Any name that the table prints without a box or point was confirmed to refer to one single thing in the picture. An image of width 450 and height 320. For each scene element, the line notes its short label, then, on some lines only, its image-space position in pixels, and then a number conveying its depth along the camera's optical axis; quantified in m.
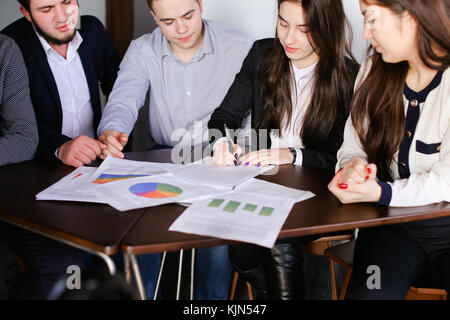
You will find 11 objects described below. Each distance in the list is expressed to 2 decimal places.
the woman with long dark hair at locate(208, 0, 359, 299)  1.69
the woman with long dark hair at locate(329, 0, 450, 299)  1.28
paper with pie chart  1.24
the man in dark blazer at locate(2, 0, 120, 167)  2.22
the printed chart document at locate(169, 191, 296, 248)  1.08
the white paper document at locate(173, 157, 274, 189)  1.40
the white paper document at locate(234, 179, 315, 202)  1.31
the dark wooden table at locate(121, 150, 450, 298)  1.03
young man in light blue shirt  2.26
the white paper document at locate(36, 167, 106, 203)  1.26
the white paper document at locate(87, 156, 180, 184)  1.44
